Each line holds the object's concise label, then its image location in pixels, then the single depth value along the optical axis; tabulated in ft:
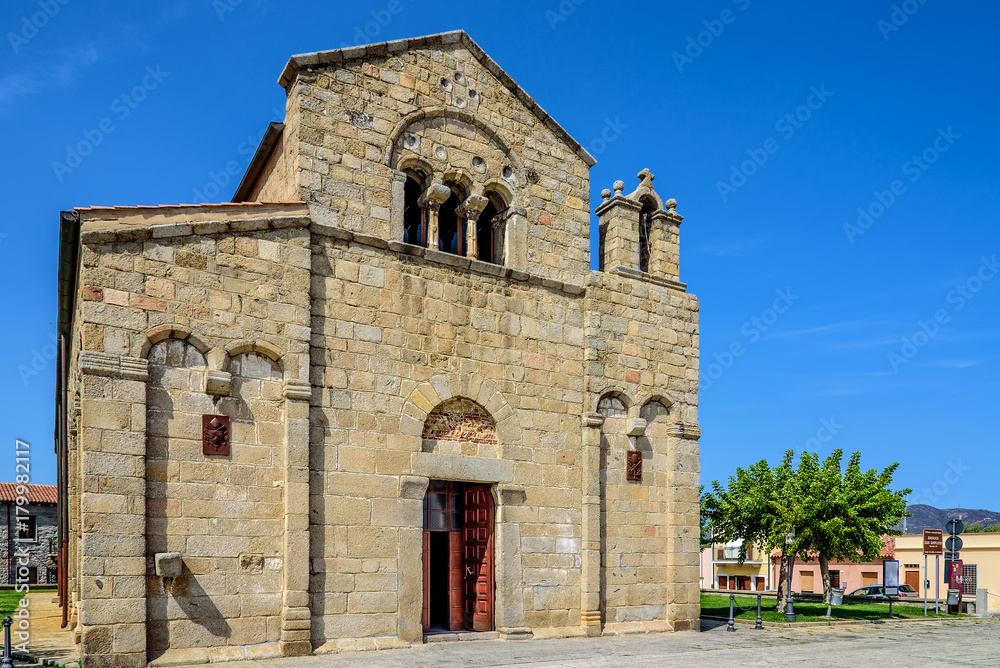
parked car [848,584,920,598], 117.61
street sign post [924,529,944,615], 74.23
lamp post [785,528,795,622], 62.93
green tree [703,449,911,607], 69.97
